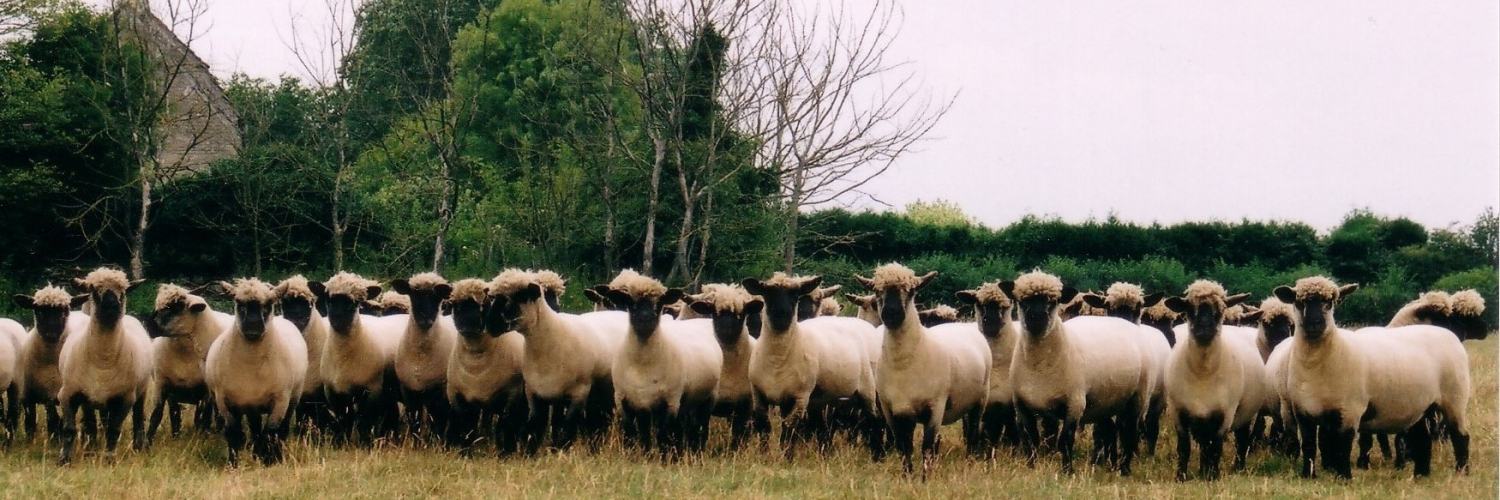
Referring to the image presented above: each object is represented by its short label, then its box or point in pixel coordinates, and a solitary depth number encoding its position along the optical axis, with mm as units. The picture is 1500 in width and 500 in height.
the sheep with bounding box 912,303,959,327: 17797
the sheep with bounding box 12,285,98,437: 12586
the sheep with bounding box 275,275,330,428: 13406
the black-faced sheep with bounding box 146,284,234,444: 12898
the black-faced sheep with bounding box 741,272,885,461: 12680
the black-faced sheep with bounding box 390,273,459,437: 13180
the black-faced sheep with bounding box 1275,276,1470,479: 11484
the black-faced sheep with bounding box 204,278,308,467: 12078
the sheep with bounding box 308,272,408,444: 13234
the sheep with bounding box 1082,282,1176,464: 13539
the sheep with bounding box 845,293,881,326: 18005
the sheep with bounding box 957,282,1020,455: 12586
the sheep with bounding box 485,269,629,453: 12750
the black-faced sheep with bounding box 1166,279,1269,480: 11695
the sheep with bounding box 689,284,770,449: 13031
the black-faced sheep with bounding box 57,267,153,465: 12328
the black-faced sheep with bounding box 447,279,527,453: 12773
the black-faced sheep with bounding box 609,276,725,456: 12664
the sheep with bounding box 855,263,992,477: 11695
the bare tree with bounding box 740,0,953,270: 30188
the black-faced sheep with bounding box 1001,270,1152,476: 11750
